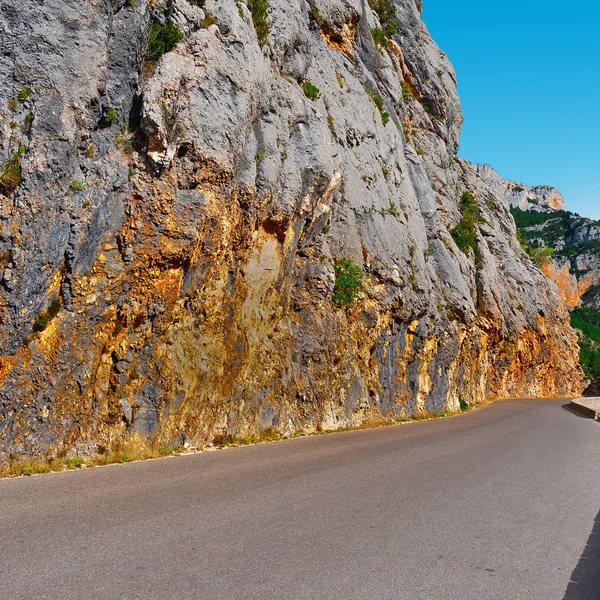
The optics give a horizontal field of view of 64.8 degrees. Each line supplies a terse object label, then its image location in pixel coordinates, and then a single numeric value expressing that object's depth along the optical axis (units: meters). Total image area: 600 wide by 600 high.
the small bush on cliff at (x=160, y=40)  10.67
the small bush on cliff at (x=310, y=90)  16.50
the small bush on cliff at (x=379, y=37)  25.80
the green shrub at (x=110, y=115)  9.59
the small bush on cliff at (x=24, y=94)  8.34
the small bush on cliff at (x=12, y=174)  7.87
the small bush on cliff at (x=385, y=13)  29.53
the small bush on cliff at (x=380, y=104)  22.95
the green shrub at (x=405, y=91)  30.40
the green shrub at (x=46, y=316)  8.05
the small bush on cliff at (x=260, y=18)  14.01
